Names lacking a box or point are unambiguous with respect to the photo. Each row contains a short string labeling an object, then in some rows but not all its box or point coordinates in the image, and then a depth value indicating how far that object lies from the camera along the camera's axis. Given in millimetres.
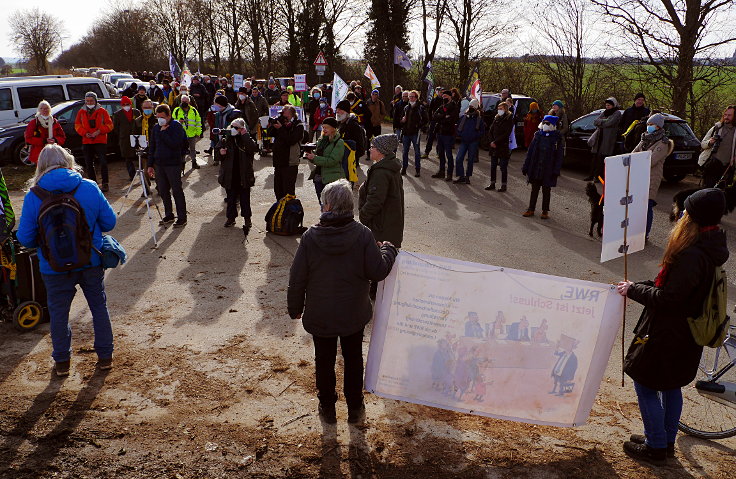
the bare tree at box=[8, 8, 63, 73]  59000
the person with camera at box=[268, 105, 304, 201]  9953
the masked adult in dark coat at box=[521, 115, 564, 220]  10031
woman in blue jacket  4688
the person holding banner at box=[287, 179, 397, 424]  3980
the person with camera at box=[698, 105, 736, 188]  10633
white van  16312
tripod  8875
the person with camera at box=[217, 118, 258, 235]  9125
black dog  9578
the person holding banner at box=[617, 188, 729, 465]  3592
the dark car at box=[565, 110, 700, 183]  13977
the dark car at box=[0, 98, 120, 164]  14812
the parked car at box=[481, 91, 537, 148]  18344
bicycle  4270
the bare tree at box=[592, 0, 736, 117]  16078
